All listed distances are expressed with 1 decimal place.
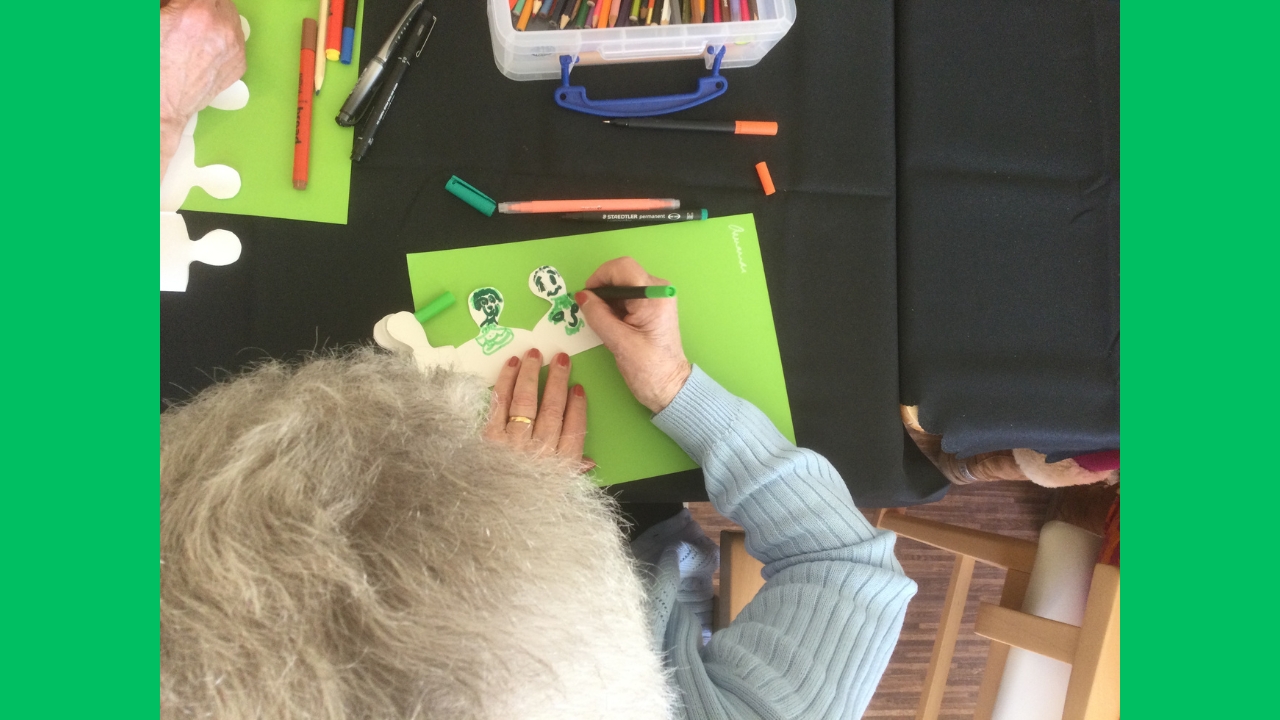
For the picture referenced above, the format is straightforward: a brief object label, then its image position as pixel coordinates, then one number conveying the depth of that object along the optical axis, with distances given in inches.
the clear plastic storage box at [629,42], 28.2
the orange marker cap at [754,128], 30.3
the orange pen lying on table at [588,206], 28.8
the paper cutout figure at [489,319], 28.3
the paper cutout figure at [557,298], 28.8
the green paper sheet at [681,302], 28.4
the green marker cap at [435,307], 27.8
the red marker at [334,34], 29.0
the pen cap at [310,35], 28.5
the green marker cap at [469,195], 28.6
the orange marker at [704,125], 30.1
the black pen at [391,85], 28.4
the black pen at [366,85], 28.4
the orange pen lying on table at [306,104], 27.8
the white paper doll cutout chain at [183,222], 27.0
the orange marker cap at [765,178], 30.1
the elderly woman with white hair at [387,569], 14.2
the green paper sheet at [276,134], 28.0
